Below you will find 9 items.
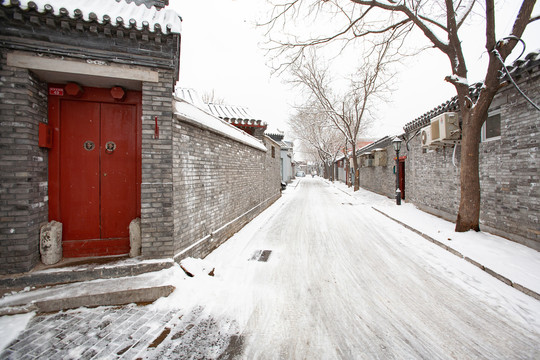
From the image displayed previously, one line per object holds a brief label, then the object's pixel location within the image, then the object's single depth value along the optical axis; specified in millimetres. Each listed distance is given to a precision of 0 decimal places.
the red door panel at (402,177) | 13297
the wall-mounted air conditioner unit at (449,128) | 6840
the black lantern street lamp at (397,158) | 11398
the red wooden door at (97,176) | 3572
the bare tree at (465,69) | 4840
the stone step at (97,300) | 2725
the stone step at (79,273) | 2957
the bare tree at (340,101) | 17812
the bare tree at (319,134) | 31402
